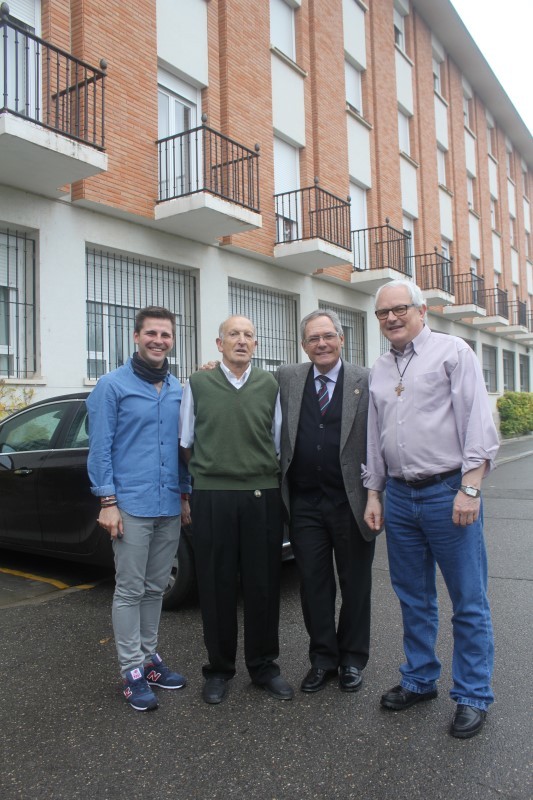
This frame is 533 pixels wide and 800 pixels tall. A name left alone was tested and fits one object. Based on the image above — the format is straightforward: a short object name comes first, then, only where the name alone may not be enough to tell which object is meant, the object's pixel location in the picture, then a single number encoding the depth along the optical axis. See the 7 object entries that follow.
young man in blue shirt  3.25
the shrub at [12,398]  8.28
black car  4.81
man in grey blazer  3.41
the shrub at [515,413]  23.72
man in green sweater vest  3.33
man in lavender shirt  2.91
